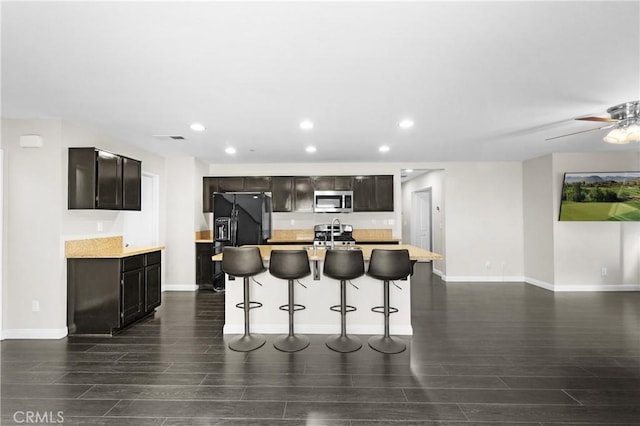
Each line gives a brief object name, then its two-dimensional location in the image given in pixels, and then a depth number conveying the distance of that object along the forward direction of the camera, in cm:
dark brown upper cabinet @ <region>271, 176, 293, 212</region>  660
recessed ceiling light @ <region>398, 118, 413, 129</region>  383
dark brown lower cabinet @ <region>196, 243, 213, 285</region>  605
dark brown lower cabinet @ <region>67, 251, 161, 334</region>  376
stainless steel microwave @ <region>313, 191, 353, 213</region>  643
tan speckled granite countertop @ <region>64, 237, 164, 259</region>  379
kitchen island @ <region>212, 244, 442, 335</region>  381
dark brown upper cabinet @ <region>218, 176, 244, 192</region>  657
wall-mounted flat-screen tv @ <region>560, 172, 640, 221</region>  559
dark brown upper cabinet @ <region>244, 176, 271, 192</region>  660
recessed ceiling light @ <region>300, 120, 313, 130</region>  385
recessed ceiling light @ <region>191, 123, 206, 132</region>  396
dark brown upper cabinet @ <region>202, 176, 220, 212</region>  649
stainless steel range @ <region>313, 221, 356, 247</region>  646
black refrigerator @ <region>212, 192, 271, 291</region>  571
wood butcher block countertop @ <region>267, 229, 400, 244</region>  673
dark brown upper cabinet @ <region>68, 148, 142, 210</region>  381
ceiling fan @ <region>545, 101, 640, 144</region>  326
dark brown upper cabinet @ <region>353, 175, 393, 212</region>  659
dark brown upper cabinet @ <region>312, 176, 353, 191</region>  657
